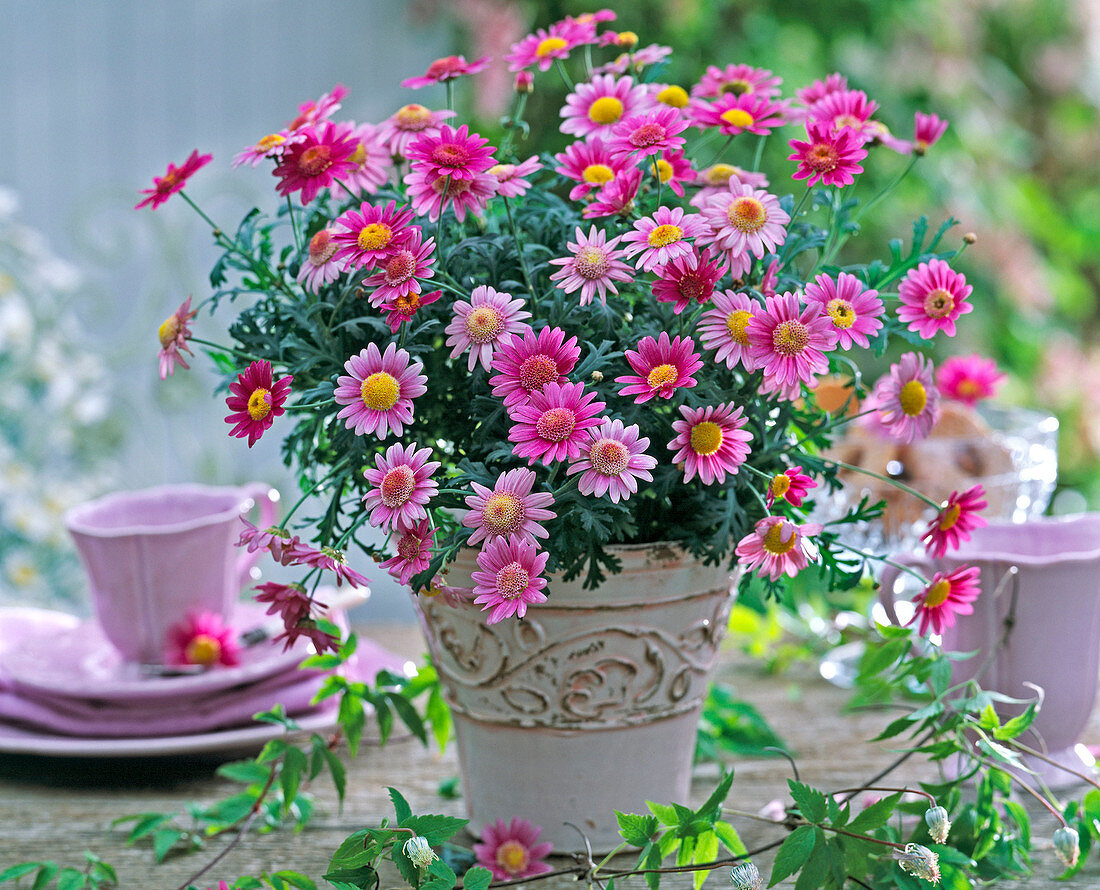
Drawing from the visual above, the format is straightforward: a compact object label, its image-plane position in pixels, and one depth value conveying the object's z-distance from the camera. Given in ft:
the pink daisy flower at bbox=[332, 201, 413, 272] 3.19
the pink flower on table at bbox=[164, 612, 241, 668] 3.91
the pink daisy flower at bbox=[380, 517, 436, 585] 3.12
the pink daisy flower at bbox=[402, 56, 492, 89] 3.43
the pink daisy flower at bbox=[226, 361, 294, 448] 3.16
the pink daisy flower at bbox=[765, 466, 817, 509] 3.19
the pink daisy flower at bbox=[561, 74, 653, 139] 3.39
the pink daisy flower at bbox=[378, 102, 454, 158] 3.36
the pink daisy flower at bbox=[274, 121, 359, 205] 3.28
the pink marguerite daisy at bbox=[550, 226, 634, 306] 3.18
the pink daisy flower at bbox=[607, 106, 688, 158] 3.23
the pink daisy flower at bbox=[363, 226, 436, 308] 3.16
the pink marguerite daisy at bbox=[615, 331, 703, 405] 3.13
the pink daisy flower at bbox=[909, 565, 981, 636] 3.31
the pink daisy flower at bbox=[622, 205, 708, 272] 3.16
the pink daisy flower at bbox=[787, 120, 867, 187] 3.23
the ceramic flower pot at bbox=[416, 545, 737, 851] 3.36
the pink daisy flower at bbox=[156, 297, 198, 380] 3.32
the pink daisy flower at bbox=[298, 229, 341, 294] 3.25
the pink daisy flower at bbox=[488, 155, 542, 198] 3.25
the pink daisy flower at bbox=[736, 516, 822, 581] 3.14
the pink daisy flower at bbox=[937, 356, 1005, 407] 4.06
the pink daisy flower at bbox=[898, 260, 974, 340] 3.29
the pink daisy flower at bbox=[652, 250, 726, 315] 3.19
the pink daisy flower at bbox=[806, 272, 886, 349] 3.19
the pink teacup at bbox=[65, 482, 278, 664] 3.88
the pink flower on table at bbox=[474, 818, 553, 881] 3.39
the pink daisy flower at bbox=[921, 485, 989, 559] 3.33
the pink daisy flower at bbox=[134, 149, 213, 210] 3.37
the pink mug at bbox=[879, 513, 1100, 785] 3.57
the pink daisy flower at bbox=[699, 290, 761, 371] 3.18
